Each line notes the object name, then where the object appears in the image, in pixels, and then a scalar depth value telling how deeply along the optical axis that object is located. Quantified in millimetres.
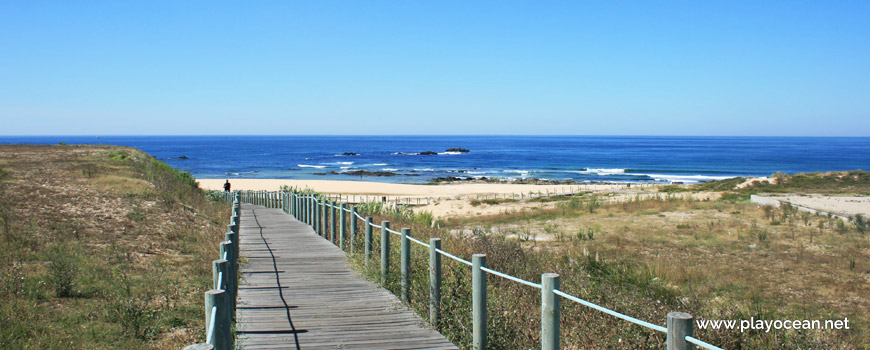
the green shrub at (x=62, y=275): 8609
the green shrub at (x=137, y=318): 6840
